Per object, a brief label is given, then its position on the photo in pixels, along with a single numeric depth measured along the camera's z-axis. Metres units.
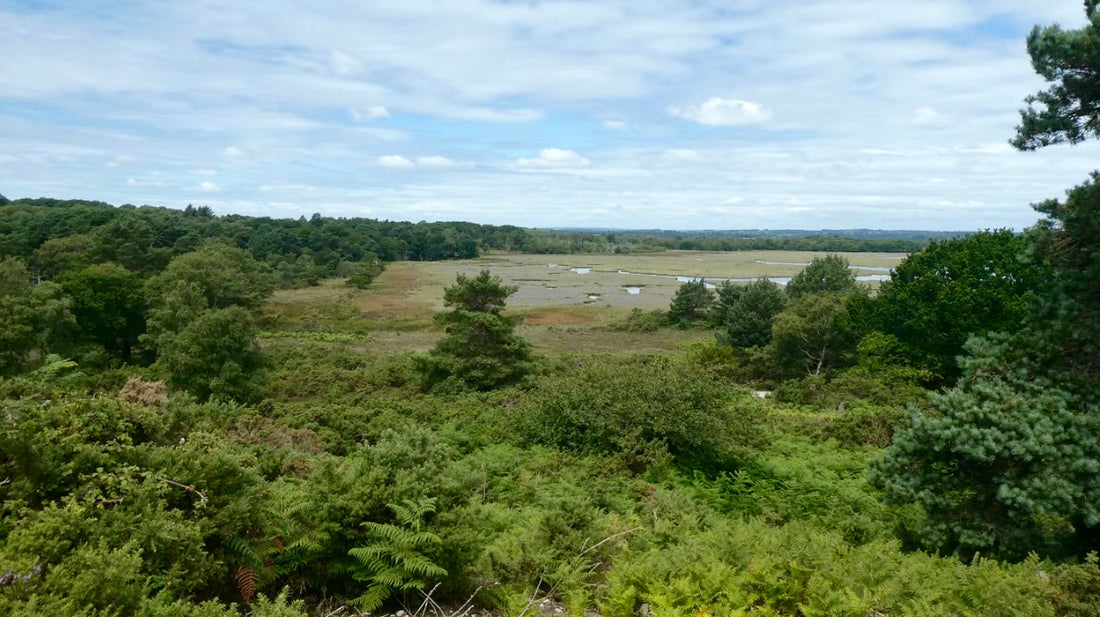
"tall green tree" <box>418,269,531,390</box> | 25.75
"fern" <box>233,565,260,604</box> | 4.89
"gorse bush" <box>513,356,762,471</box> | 13.63
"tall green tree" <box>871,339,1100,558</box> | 7.07
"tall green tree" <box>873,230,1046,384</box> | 22.69
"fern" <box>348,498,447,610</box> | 5.08
